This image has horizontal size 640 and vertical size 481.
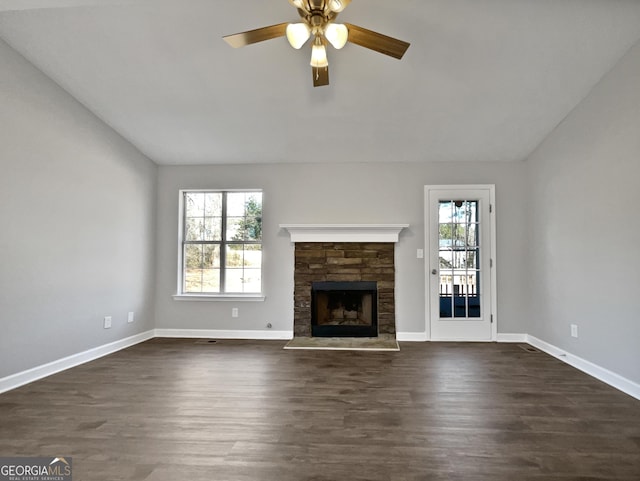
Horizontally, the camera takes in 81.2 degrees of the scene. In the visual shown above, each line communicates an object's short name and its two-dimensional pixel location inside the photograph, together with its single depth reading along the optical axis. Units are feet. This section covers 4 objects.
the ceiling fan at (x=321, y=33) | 7.42
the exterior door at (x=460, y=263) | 15.53
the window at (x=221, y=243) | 16.55
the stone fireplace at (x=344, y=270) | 15.79
